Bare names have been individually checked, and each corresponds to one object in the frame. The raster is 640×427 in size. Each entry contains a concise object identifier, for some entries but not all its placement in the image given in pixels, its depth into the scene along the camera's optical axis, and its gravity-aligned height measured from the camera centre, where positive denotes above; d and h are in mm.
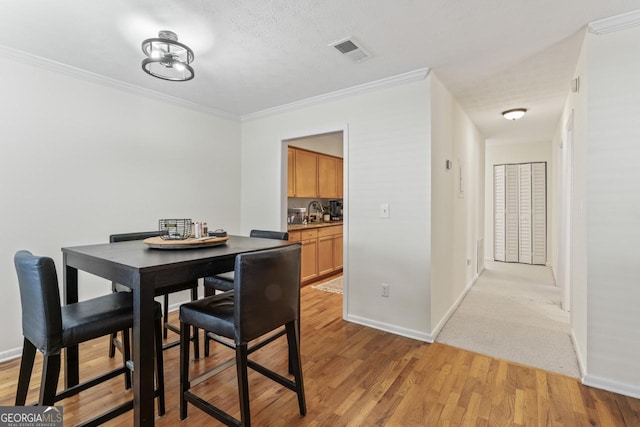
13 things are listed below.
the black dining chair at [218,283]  2451 -567
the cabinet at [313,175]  4707 +638
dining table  1426 -308
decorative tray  1896 -188
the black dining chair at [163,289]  2158 -557
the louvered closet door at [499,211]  6434 +36
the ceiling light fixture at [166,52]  2017 +1082
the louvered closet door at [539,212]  6051 +14
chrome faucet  5765 +131
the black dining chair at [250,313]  1529 -538
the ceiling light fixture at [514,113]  3842 +1252
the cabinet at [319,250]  4477 -592
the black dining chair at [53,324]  1406 -542
